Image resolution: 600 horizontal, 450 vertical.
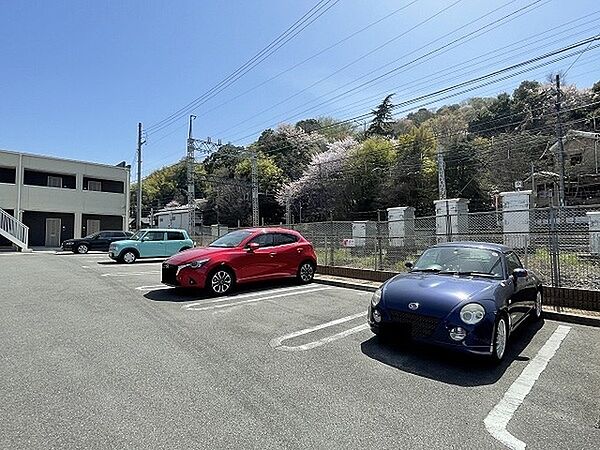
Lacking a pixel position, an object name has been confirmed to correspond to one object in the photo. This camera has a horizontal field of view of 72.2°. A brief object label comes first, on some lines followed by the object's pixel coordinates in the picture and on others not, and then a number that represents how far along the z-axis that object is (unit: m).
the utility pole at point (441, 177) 28.33
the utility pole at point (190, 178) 35.12
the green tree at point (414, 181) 36.12
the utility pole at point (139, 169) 35.15
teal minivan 18.22
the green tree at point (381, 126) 53.31
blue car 4.61
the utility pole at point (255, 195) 36.16
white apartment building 30.15
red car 9.06
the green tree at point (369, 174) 39.16
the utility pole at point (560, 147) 23.55
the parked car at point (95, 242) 25.12
